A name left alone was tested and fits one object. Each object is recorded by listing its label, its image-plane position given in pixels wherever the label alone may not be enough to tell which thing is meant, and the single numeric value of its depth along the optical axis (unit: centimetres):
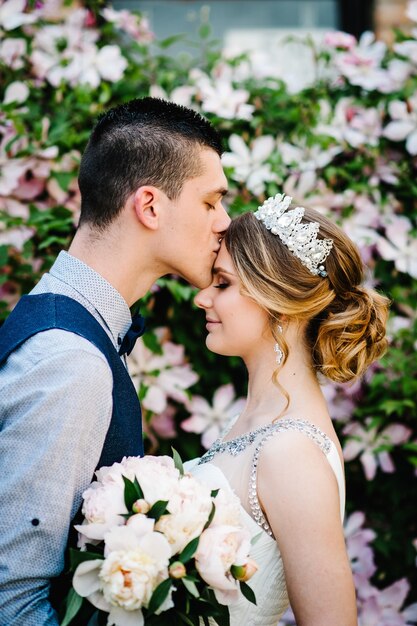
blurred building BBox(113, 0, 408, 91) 468
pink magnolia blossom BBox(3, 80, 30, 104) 300
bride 193
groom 167
